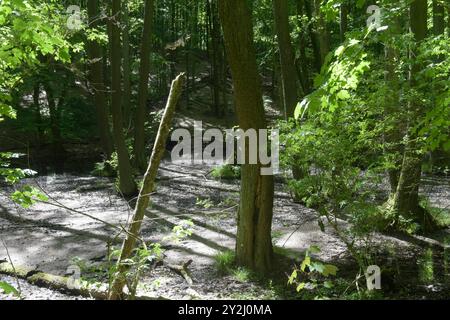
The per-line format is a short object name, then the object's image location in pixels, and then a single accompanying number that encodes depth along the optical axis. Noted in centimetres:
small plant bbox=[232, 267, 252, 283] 709
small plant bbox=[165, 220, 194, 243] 400
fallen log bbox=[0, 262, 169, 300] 650
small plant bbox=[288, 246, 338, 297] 290
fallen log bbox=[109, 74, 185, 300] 415
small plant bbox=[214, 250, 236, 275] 744
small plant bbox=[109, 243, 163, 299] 369
